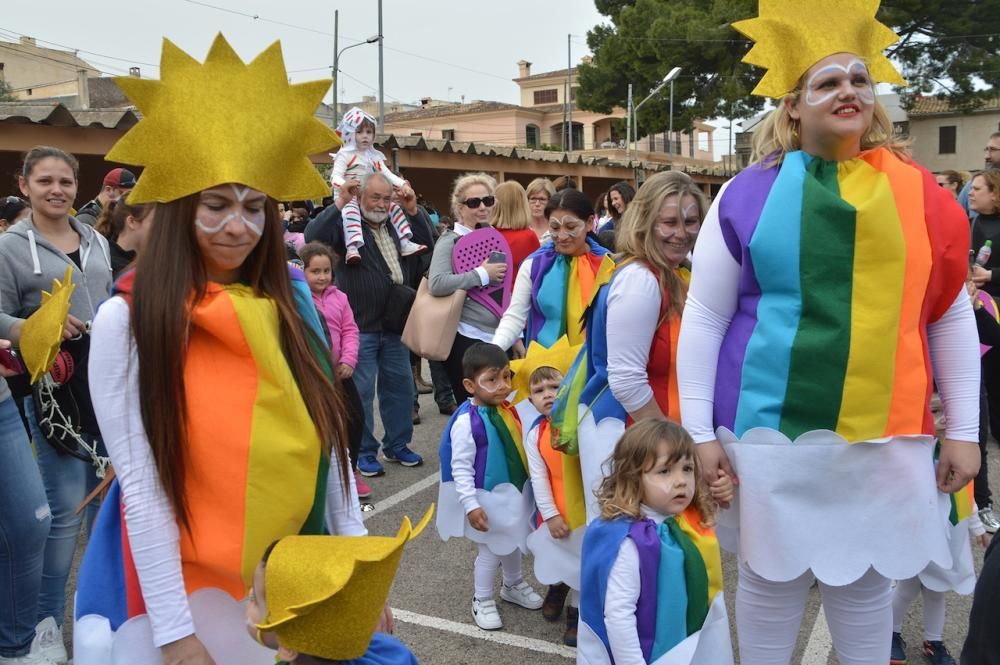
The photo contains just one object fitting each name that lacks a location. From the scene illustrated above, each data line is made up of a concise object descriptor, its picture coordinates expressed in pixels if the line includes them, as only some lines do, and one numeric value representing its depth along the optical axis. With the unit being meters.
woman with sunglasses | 5.23
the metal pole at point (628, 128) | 31.98
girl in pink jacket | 5.14
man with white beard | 5.64
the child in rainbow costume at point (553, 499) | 3.26
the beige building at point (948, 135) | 48.19
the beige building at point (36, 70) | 47.78
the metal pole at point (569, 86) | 40.22
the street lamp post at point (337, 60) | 23.66
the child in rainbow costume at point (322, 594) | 1.52
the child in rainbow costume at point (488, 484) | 3.65
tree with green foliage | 29.95
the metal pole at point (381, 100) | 23.61
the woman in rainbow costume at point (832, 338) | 2.11
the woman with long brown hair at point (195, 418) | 1.70
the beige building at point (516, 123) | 63.84
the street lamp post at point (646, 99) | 27.74
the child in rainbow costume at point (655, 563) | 2.31
